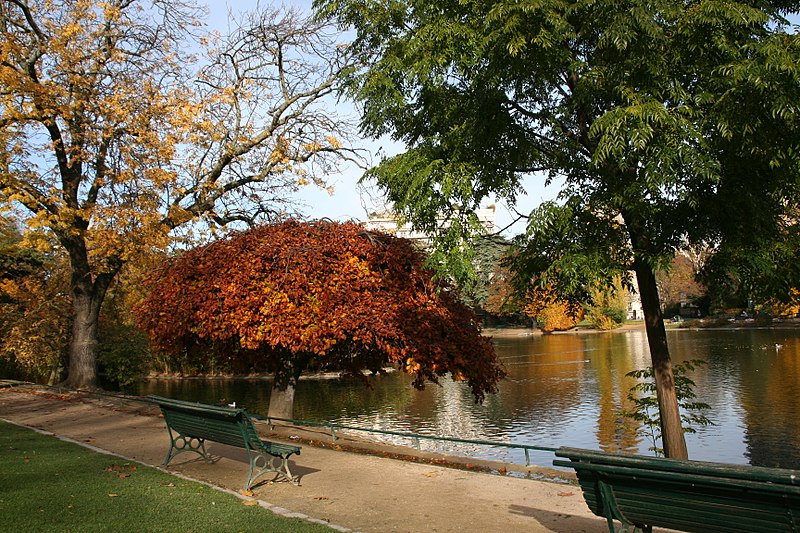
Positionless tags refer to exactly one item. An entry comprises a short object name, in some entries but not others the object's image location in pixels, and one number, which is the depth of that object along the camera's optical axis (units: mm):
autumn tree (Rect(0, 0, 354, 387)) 15945
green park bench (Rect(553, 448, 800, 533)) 3926
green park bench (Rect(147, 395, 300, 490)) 7191
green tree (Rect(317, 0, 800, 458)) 6555
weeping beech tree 10750
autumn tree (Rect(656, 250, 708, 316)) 69762
